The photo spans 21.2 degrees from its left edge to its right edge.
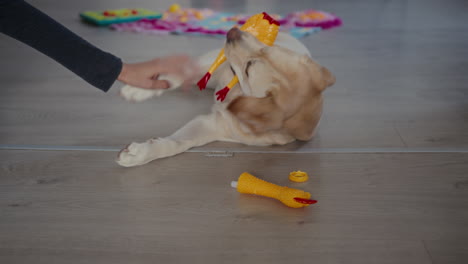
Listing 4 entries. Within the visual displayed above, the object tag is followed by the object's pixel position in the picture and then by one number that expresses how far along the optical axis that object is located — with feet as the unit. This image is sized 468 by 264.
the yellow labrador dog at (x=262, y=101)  6.50
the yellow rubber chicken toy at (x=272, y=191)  6.10
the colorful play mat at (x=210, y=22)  11.12
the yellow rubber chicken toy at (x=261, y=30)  6.71
